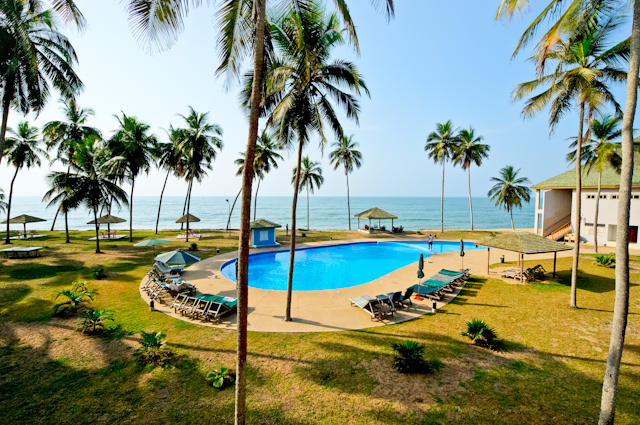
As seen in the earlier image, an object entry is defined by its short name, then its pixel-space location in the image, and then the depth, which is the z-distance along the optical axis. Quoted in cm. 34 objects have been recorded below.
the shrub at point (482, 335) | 907
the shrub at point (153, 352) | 805
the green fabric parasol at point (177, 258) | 1573
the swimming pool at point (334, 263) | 1855
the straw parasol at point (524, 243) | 1414
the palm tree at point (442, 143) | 3544
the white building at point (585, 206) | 2447
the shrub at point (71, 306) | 1129
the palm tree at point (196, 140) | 3005
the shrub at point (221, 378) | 700
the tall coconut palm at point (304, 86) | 942
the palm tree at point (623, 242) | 512
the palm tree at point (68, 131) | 2955
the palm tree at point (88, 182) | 2155
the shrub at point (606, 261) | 1702
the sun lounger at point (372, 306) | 1128
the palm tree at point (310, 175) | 4338
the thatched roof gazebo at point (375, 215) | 3603
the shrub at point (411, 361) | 771
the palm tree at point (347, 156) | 4284
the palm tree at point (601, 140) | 2067
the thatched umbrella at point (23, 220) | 2790
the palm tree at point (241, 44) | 518
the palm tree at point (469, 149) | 3519
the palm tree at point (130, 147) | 2894
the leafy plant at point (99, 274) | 1636
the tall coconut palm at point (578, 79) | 980
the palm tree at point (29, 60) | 1205
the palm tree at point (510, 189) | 3691
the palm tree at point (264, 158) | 3555
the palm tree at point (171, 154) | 3203
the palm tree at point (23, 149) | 2781
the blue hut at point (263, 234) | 2867
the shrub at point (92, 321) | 980
